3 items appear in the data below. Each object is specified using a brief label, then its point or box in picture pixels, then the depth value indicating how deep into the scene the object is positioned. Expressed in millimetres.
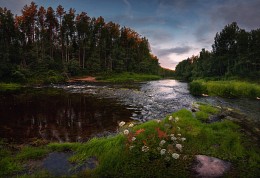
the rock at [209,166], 5644
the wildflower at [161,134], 6800
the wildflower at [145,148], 6116
